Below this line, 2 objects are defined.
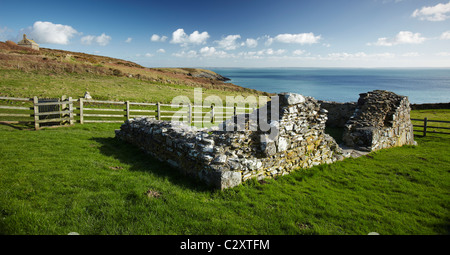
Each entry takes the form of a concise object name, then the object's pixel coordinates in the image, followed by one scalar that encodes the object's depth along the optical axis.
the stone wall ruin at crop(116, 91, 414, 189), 5.78
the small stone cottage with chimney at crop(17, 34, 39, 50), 54.72
